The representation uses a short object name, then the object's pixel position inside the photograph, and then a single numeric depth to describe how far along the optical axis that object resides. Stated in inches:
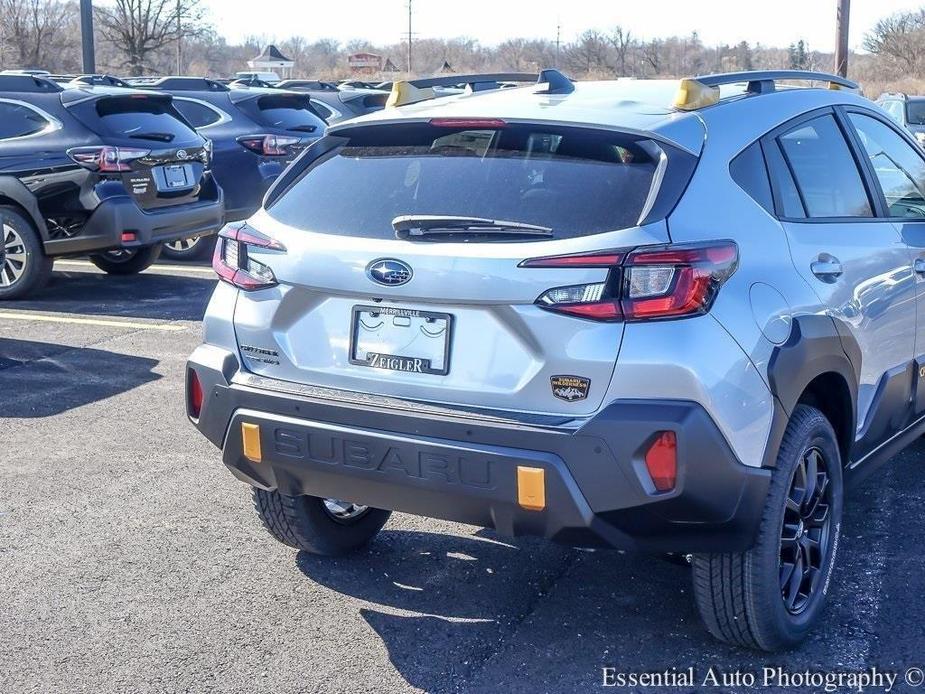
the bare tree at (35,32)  2183.8
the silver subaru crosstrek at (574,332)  122.2
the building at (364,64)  3312.0
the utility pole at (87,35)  992.9
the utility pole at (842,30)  1008.9
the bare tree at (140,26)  2052.2
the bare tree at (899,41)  2458.2
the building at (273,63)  3221.0
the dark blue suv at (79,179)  364.8
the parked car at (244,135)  466.9
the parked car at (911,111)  850.1
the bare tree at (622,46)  2679.6
